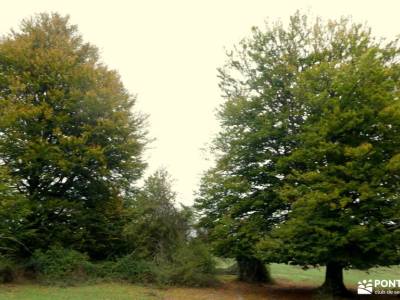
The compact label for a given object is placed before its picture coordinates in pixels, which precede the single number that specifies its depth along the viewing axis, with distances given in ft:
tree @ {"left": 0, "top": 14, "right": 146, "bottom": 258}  75.66
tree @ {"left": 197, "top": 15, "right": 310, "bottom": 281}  69.97
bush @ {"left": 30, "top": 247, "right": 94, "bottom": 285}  69.31
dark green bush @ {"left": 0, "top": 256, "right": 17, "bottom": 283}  68.32
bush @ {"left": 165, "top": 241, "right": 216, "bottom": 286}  73.10
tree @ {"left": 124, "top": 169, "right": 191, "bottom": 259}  77.30
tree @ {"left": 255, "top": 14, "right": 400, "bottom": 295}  52.70
